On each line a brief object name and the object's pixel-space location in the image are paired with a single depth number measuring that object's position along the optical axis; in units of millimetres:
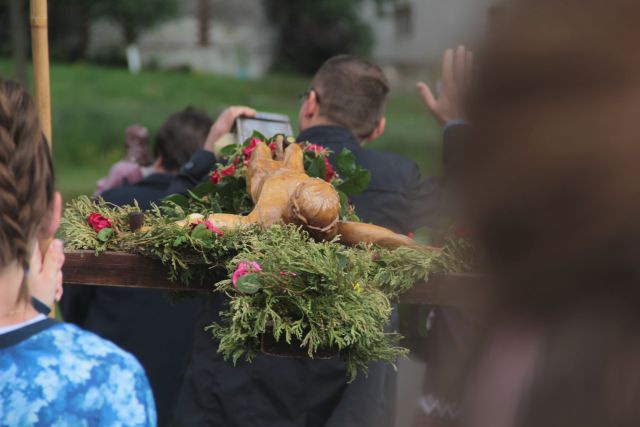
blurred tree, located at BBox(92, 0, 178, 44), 64812
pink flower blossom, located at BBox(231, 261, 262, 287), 4246
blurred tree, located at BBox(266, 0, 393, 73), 71062
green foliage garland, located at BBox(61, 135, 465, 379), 4203
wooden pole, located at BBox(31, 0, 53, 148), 5102
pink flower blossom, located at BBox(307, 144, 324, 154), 5766
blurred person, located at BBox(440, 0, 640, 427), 1393
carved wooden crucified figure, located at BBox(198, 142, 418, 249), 4660
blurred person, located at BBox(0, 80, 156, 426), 2902
